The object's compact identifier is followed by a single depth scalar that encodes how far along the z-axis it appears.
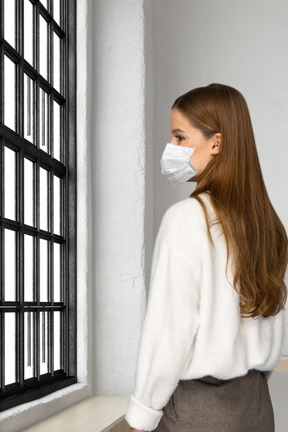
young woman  2.27
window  3.64
